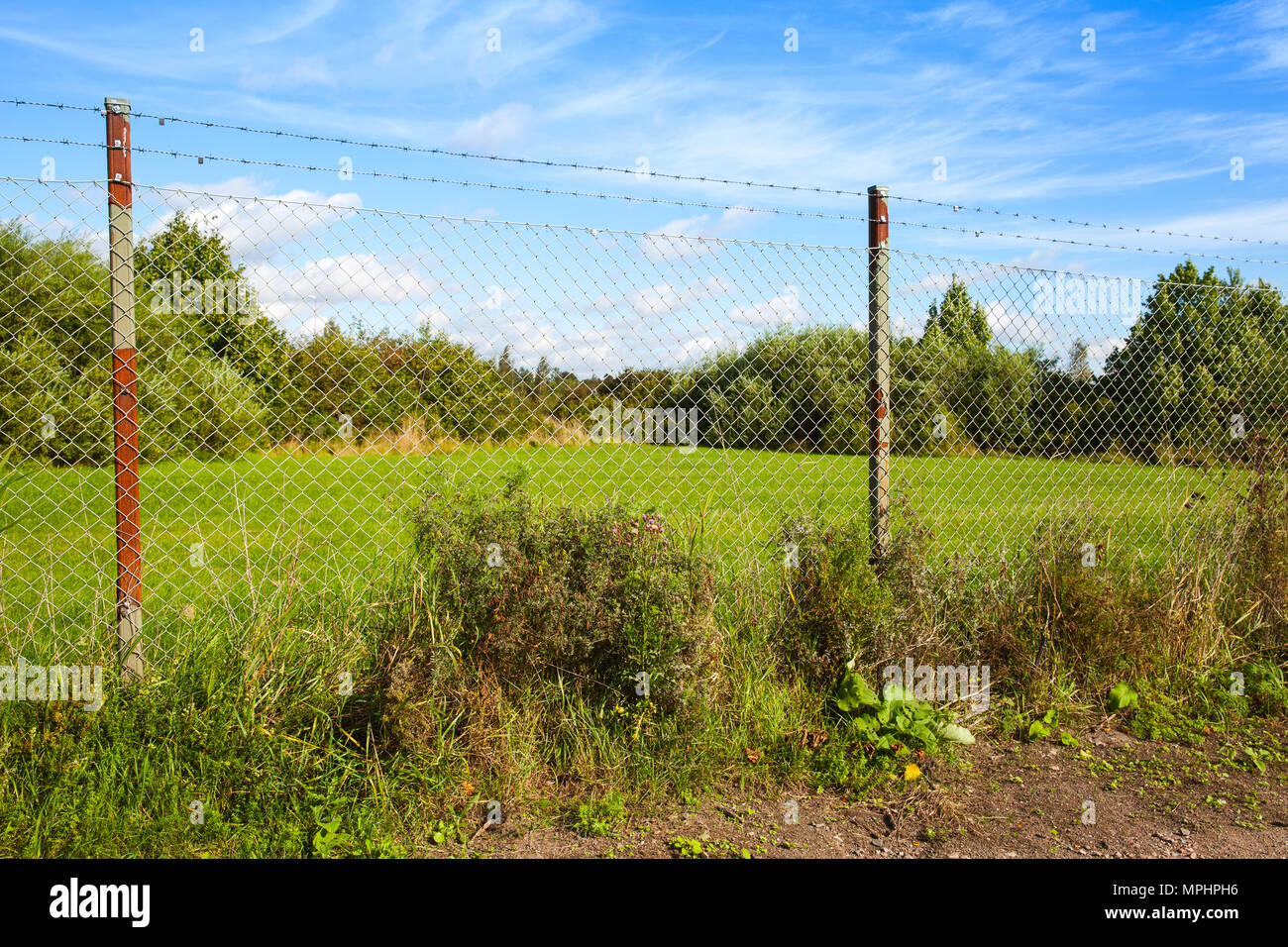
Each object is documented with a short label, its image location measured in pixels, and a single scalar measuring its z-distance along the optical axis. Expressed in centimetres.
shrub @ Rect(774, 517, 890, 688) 362
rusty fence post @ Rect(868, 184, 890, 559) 409
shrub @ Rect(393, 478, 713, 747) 315
